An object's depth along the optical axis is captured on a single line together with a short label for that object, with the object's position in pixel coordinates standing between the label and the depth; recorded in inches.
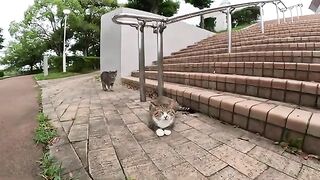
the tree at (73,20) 676.1
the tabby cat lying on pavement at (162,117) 86.1
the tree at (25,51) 714.2
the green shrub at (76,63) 592.3
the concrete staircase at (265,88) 71.8
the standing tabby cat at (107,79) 199.8
